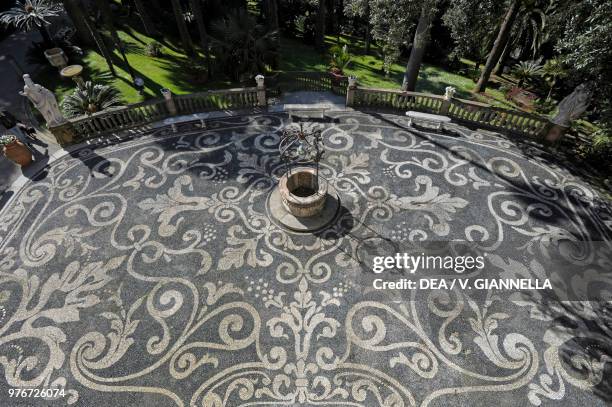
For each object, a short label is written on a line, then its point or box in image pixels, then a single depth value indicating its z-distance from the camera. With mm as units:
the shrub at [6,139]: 11977
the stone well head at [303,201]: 10289
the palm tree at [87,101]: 14820
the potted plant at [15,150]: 12000
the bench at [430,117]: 14000
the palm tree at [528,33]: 21906
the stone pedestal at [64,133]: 13138
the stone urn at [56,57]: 17328
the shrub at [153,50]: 21812
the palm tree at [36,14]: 18188
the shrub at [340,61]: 19031
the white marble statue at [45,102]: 11758
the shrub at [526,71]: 22266
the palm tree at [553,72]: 19256
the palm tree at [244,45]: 17812
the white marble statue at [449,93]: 14257
